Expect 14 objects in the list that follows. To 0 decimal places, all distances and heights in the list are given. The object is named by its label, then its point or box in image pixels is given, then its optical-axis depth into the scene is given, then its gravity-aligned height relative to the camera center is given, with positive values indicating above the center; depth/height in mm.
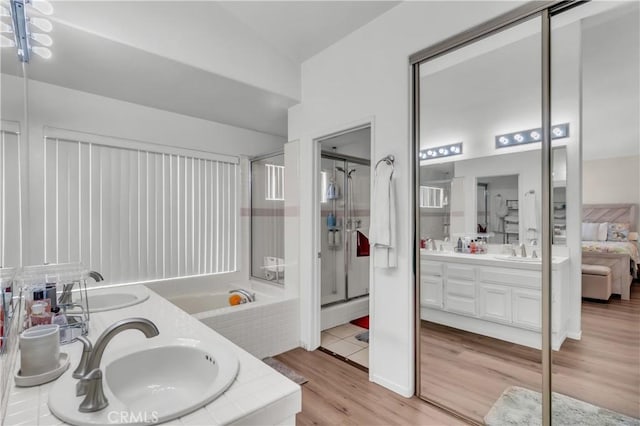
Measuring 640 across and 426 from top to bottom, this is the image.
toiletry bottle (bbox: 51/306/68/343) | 1269 -456
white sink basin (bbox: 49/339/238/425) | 880 -570
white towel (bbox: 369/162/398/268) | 2246 -68
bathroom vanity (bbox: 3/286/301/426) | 811 -531
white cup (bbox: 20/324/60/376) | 966 -435
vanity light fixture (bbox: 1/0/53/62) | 1195 +804
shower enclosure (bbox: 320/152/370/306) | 3783 -216
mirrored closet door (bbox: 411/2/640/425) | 1562 -41
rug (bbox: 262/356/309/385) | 2445 -1319
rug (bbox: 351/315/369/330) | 3670 -1343
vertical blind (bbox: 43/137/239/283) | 2635 +7
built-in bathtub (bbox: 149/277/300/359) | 2654 -944
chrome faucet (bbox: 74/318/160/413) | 799 -426
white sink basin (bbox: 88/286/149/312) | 1998 -558
